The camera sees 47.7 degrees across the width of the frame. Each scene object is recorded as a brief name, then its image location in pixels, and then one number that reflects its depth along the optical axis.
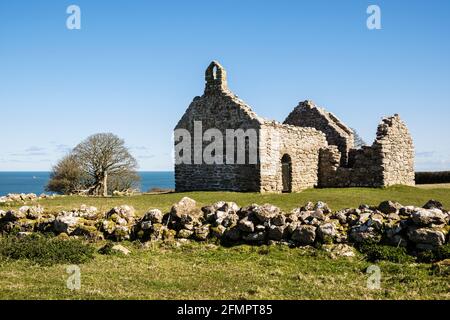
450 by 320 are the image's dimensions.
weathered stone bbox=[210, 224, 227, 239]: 14.36
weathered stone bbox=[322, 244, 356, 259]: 12.35
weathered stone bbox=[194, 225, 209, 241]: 14.36
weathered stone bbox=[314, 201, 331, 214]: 14.91
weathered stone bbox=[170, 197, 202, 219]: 15.17
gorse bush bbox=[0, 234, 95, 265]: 12.32
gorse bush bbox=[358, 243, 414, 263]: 11.95
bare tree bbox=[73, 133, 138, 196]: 39.69
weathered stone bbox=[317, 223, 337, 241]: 13.20
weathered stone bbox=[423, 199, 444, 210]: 14.20
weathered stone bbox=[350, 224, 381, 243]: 12.99
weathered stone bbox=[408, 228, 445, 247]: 12.17
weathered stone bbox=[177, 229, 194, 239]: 14.54
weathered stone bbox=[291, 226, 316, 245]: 13.27
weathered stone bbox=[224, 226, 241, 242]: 14.09
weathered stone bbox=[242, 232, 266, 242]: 13.81
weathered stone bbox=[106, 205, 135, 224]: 15.91
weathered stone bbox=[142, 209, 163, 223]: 15.21
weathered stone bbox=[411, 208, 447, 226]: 12.70
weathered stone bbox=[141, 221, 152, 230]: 14.91
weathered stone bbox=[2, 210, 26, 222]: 16.38
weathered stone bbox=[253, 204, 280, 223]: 14.16
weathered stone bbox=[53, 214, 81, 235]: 15.34
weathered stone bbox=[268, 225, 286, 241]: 13.66
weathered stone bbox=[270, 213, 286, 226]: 13.90
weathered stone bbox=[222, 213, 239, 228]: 14.66
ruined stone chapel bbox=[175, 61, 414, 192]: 28.22
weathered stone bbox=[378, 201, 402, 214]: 14.37
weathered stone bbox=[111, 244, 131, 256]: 13.24
